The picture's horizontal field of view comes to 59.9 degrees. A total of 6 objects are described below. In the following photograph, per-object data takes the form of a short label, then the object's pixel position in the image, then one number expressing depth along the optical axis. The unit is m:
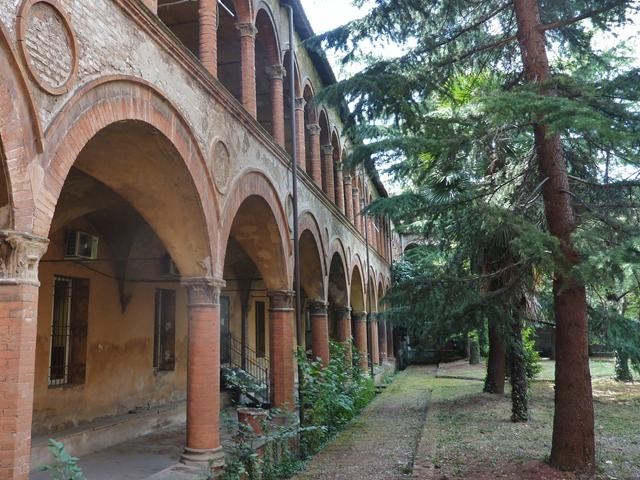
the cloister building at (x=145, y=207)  4.10
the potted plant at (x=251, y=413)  8.03
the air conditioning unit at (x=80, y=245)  8.88
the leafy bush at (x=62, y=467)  3.71
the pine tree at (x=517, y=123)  6.27
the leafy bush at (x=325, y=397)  9.88
